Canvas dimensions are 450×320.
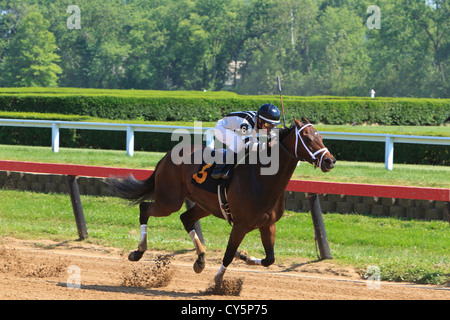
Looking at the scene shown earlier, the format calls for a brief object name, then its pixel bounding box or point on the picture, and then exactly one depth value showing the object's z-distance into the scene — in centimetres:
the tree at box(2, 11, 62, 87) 4756
